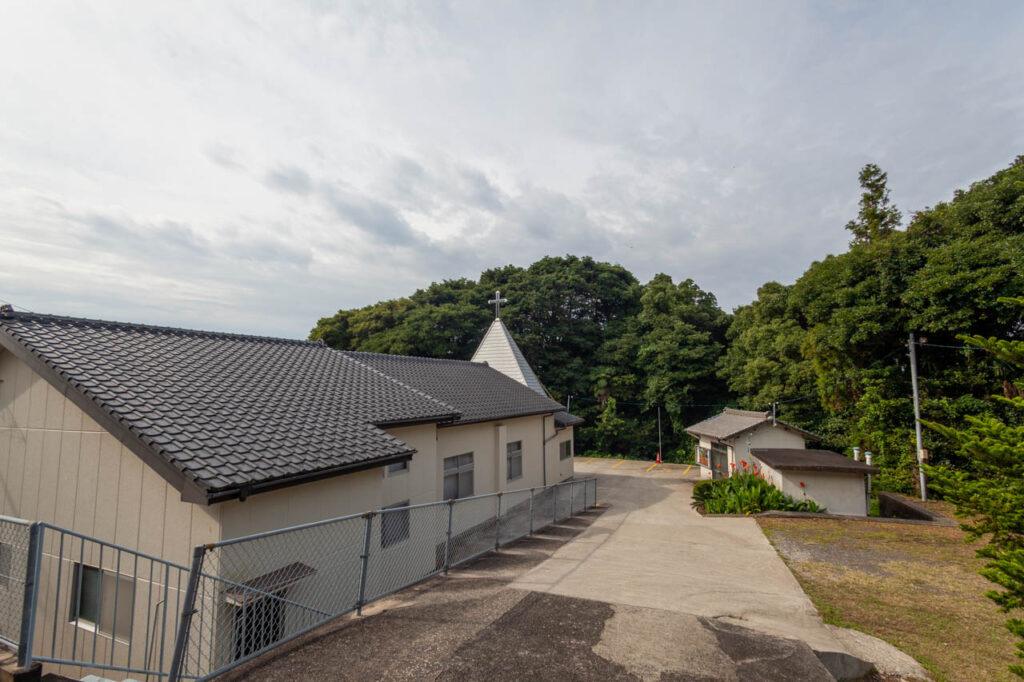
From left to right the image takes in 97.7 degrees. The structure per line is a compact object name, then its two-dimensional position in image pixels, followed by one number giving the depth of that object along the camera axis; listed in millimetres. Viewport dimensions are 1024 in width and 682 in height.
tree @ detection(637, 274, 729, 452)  30672
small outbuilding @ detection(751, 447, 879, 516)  14258
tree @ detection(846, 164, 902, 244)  26473
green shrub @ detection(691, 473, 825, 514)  14234
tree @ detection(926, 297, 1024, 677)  3695
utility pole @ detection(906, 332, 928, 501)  16094
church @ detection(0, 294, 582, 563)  5691
